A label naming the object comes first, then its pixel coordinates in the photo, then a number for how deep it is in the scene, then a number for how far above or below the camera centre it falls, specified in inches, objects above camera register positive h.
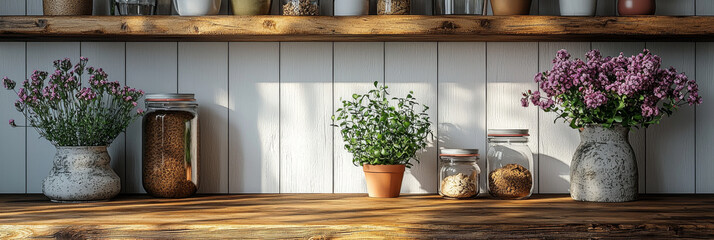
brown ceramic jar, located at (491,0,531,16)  70.0 +11.6
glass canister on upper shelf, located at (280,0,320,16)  70.0 +11.5
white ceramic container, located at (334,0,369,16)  70.5 +11.6
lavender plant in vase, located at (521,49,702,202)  67.0 +1.5
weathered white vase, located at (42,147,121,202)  68.2 -5.8
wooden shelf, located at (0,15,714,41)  67.4 +9.3
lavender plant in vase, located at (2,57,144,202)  68.6 -0.8
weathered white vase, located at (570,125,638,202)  69.1 -4.9
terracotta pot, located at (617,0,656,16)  70.2 +11.5
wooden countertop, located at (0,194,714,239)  55.4 -8.5
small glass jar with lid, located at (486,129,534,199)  71.3 -4.8
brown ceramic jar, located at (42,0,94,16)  70.2 +11.6
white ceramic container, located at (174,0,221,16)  69.5 +11.5
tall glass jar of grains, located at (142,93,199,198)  71.0 -2.7
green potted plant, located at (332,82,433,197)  71.2 -2.2
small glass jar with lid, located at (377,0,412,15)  70.1 +11.6
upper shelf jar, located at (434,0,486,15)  71.1 +11.7
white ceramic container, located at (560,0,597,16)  70.2 +11.5
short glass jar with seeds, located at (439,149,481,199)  71.2 -5.7
